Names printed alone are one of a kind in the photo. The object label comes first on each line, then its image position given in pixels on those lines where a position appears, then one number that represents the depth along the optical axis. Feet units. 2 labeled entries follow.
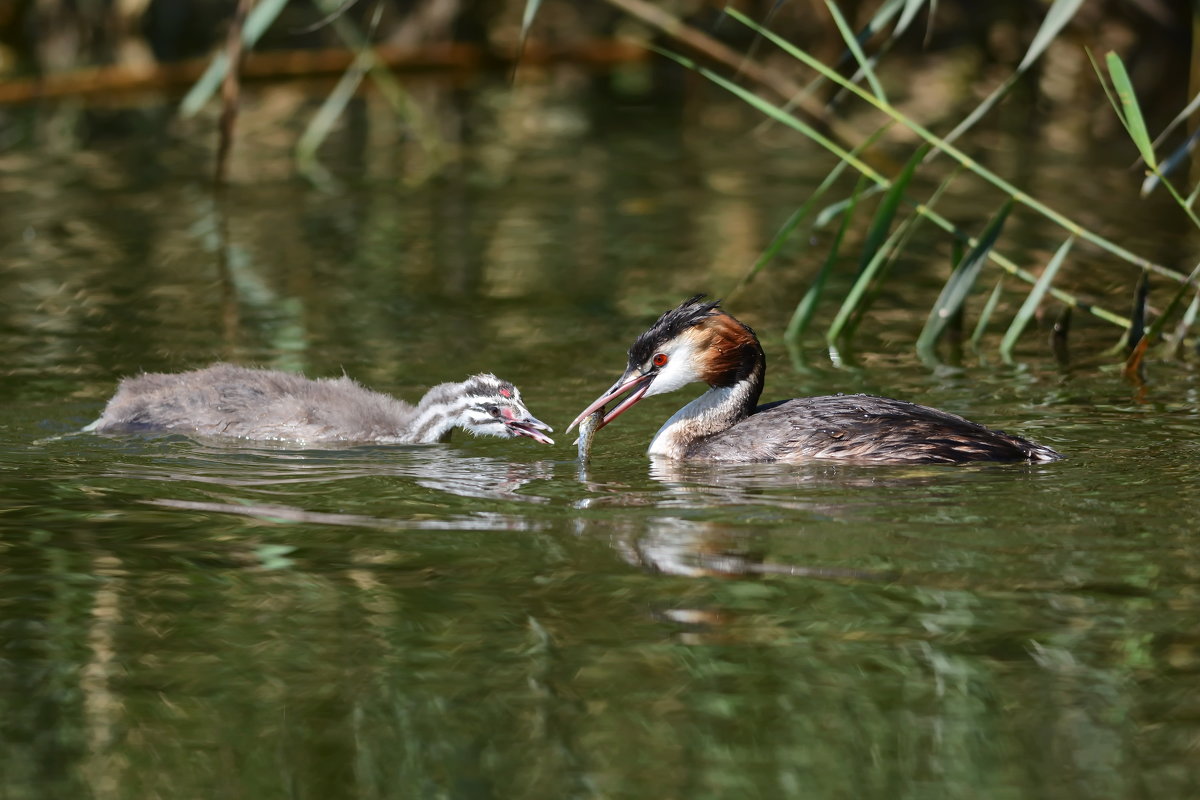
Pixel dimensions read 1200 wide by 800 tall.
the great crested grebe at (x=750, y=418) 45.96
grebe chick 51.24
